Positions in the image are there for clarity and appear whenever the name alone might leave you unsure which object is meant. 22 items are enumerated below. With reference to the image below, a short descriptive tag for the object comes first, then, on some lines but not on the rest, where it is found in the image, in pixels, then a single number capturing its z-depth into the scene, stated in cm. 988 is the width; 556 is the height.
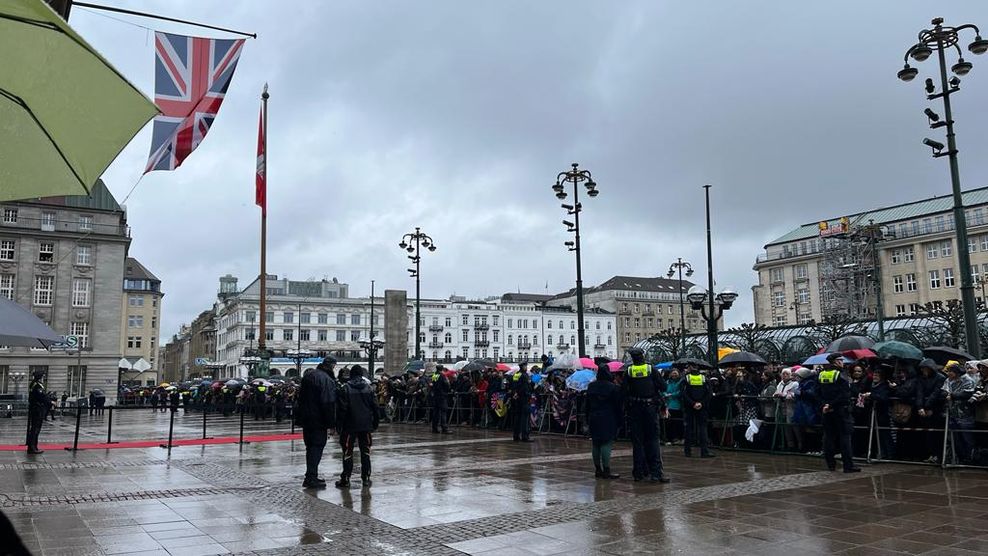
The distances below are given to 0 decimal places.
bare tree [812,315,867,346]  3088
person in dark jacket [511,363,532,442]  1755
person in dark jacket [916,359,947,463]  1174
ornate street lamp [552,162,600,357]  2541
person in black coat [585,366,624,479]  1080
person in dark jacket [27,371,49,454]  1516
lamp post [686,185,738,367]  1967
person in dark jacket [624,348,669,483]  1073
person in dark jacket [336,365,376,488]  1024
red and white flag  2784
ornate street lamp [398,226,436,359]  3600
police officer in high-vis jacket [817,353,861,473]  1125
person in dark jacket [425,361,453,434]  2062
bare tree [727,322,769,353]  3239
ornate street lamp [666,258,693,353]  4578
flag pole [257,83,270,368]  2890
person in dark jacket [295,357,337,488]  1027
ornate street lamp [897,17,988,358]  1414
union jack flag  925
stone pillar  3581
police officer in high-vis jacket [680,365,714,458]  1353
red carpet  1680
